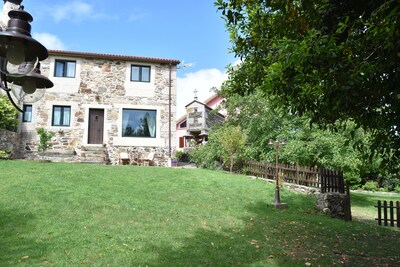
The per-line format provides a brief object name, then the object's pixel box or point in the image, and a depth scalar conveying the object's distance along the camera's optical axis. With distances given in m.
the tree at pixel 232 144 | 14.53
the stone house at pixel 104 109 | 15.34
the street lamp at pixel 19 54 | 2.74
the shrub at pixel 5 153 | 11.98
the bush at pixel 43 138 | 12.76
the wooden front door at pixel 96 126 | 15.98
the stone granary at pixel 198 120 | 23.19
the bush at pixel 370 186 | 16.83
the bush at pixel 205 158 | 15.96
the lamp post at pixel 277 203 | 8.75
